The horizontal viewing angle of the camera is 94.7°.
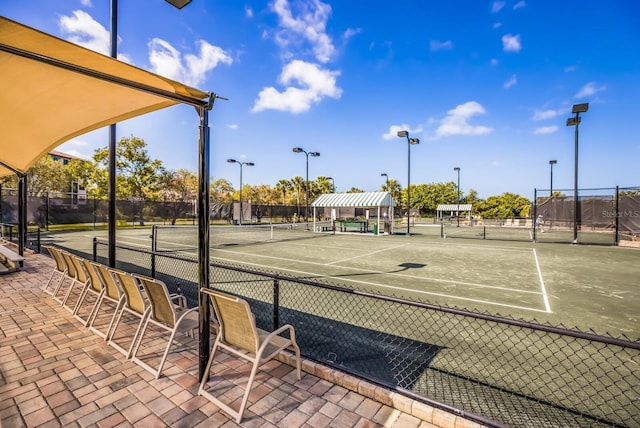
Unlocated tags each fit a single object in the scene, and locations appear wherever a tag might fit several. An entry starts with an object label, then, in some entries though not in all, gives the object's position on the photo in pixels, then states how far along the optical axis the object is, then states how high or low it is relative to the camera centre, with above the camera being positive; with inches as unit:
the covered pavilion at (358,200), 908.0 +33.7
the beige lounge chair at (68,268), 202.1 -41.4
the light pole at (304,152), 1175.6 +244.1
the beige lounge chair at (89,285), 173.5 -46.2
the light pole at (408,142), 862.5 +210.3
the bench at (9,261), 292.5 -58.1
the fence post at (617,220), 632.6 -18.8
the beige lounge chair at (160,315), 123.4 -47.1
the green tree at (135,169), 1193.4 +169.8
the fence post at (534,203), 693.9 +18.4
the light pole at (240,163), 1370.3 +221.9
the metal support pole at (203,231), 118.0 -8.3
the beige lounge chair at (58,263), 217.4 -40.9
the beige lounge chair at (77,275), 188.1 -43.4
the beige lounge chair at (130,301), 137.9 -44.7
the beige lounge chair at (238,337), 100.3 -47.2
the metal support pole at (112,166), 226.8 +34.2
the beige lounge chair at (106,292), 156.0 -45.3
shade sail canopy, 83.4 +51.6
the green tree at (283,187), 2674.7 +216.2
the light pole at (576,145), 651.5 +156.2
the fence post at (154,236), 371.8 -33.0
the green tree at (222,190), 2439.1 +176.5
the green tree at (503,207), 2133.4 +29.7
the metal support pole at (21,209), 352.1 +0.5
